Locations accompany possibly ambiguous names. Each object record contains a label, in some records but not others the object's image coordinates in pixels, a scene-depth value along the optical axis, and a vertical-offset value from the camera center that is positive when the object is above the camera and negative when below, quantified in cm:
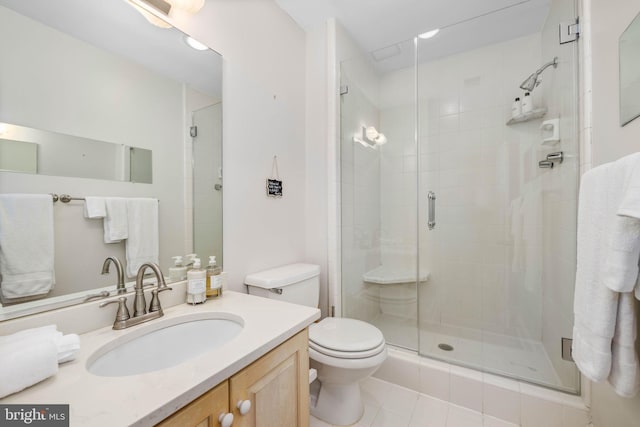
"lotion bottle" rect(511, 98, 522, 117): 187 +75
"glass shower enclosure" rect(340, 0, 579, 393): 167 +13
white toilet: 121 -67
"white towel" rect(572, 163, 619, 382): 71 -23
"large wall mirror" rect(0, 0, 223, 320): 73 +31
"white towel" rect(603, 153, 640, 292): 59 -8
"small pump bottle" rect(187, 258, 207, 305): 103 -30
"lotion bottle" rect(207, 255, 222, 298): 110 -29
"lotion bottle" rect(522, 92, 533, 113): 181 +76
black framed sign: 157 +15
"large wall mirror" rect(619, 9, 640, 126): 84 +48
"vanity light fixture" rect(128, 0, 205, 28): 99 +82
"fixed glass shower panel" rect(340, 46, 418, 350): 199 +9
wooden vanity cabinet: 57 -48
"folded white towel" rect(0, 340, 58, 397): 50 -31
